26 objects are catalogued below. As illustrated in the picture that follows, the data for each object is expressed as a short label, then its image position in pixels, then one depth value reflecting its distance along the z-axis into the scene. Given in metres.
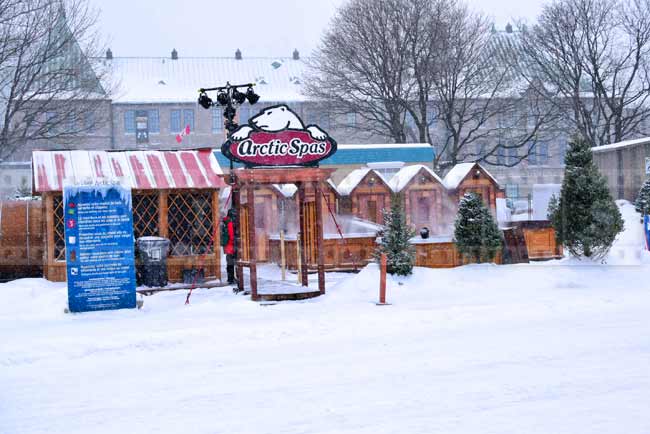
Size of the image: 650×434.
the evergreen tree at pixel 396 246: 15.05
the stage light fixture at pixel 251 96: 17.78
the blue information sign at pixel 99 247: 13.16
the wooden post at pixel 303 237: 15.75
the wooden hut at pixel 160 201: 17.08
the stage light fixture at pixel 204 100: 17.91
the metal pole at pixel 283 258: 16.88
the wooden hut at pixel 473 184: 26.03
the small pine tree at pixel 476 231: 16.55
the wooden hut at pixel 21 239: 17.97
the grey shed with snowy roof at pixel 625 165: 28.90
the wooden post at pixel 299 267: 16.41
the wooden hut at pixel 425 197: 26.23
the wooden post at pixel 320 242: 14.59
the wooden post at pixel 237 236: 15.38
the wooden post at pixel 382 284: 13.58
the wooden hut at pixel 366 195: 25.22
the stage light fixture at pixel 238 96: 17.75
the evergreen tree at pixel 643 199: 24.94
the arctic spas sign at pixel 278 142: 14.06
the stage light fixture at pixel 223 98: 17.76
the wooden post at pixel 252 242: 14.14
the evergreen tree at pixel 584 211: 16.44
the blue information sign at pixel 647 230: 19.17
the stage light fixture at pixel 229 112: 17.61
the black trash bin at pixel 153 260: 16.27
